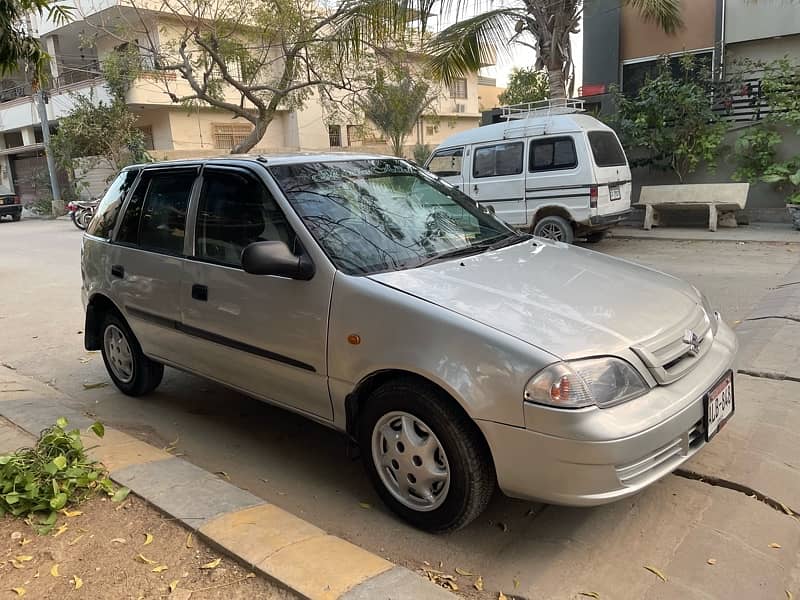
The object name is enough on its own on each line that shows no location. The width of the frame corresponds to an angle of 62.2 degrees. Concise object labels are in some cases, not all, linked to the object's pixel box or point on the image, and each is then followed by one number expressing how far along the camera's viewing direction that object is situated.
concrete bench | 11.74
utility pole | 24.70
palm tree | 11.41
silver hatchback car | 2.58
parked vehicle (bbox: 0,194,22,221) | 25.06
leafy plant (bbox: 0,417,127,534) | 3.00
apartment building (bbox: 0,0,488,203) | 24.45
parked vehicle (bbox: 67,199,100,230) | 19.34
